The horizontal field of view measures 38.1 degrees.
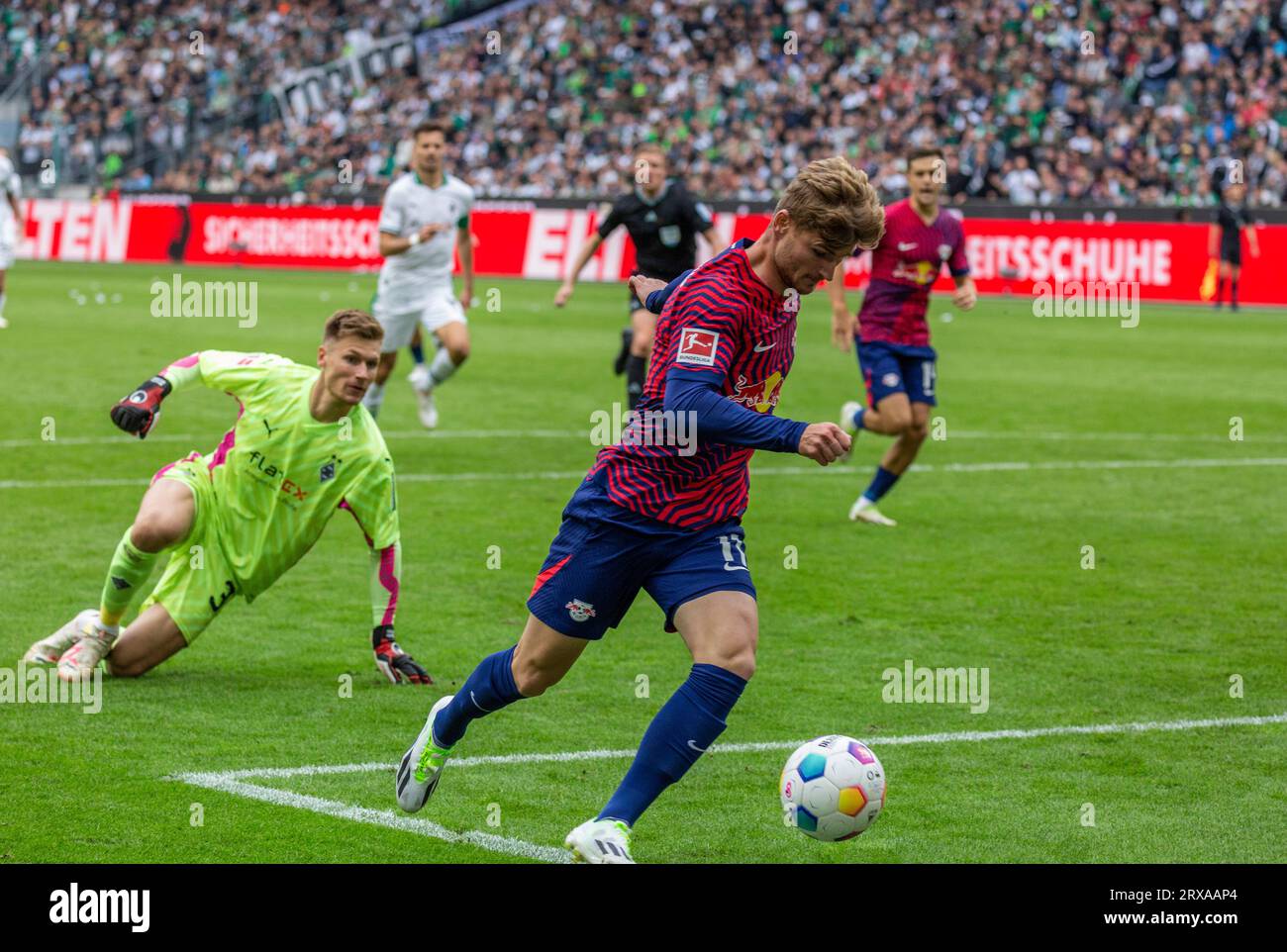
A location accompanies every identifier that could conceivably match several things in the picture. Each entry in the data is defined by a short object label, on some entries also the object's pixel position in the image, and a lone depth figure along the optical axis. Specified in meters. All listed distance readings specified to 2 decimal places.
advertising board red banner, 31.73
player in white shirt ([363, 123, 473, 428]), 15.29
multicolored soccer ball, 5.32
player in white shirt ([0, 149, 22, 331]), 24.98
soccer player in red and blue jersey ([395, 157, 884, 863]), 5.05
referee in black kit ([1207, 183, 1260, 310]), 30.12
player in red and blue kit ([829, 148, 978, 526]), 11.98
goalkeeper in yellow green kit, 7.46
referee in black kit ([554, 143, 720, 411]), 14.84
